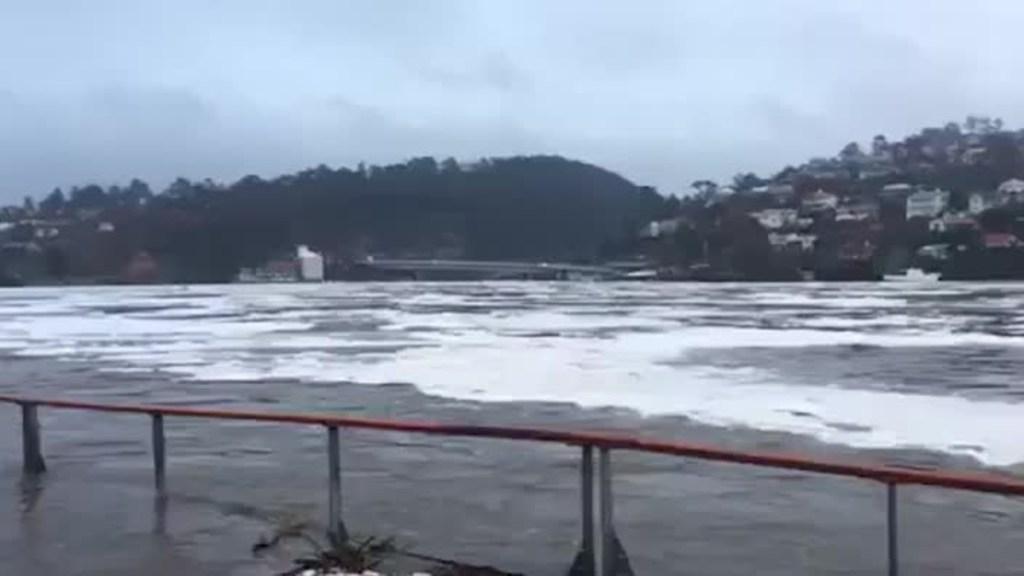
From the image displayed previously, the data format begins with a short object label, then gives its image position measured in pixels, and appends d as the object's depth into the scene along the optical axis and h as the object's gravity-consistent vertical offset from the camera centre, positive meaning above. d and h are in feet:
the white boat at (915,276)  293.43 -11.64
